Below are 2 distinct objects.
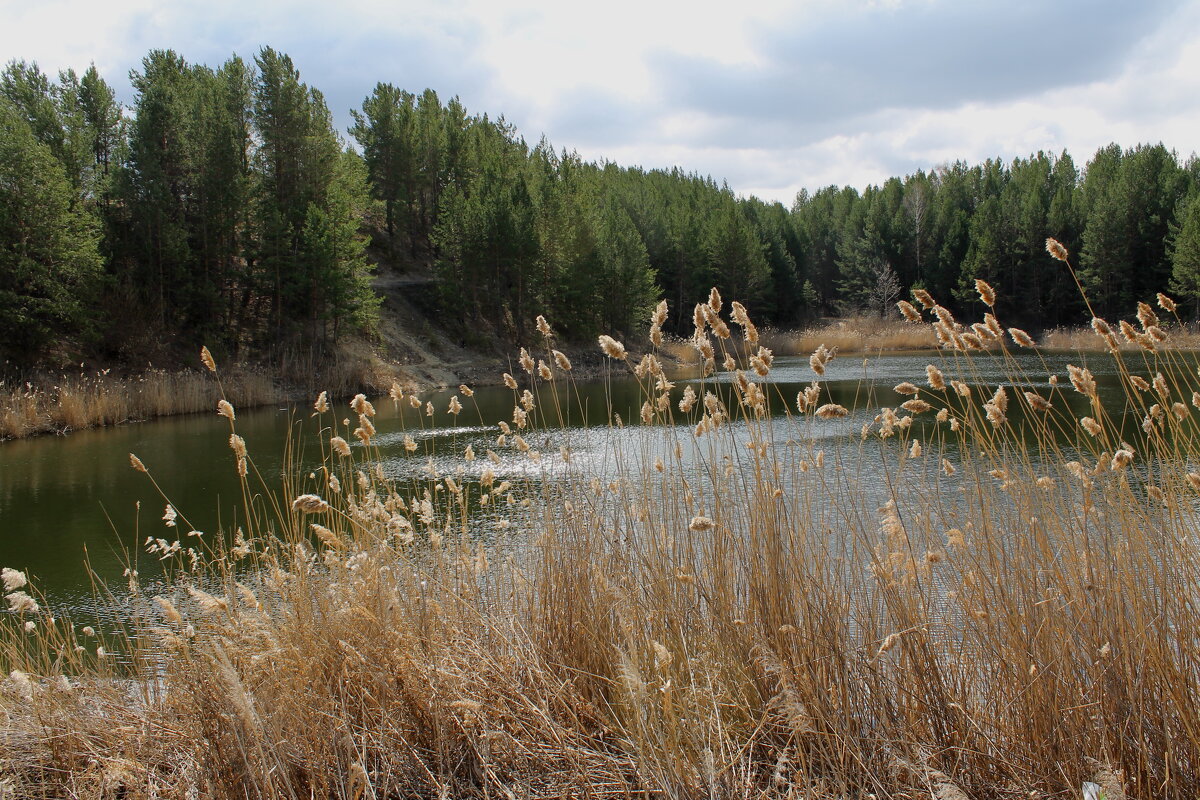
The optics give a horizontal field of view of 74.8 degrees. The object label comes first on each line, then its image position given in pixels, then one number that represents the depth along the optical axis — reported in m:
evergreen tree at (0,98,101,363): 19.91
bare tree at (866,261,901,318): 54.09
